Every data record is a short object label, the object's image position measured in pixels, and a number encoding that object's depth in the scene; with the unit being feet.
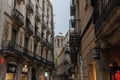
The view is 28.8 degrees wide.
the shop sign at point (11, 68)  72.75
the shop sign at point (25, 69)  88.79
